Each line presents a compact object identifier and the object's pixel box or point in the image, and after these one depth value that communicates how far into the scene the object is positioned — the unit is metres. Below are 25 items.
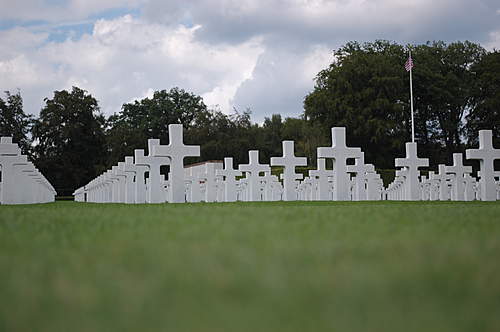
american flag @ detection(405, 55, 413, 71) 40.47
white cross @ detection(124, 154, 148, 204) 25.48
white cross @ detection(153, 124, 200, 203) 19.33
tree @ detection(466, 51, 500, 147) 54.59
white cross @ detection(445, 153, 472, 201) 24.42
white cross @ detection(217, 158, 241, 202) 26.25
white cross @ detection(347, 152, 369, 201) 21.30
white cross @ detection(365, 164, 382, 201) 24.82
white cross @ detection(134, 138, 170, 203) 21.53
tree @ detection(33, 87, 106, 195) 65.69
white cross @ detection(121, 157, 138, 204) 27.88
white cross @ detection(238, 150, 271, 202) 26.36
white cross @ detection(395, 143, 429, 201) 20.91
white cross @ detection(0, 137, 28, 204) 22.95
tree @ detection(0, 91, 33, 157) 65.56
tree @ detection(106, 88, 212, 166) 75.12
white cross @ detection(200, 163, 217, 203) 24.77
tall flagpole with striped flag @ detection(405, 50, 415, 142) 40.47
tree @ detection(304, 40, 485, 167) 54.12
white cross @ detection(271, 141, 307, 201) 20.68
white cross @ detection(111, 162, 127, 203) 30.49
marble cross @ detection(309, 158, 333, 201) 21.36
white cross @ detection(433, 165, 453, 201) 29.28
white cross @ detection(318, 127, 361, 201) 19.75
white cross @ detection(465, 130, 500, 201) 20.11
